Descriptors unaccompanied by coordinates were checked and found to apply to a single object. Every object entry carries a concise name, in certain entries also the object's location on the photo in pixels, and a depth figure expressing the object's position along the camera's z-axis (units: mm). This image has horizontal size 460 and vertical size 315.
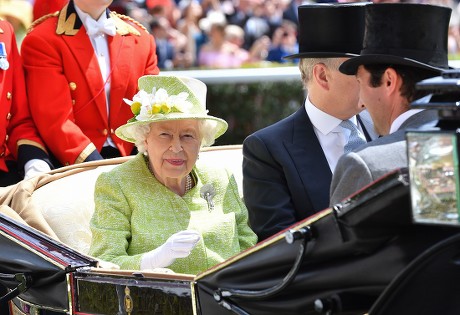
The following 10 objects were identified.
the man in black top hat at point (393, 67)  5020
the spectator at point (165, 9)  20344
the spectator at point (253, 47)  20156
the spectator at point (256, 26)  21344
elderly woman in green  6512
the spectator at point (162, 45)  19656
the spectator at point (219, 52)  19344
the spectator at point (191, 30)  19891
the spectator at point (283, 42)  20406
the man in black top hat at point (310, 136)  6703
